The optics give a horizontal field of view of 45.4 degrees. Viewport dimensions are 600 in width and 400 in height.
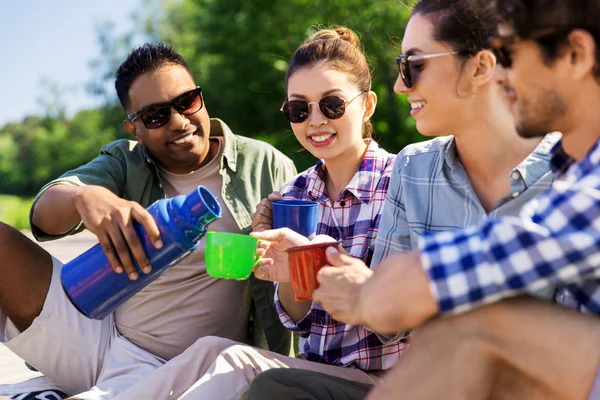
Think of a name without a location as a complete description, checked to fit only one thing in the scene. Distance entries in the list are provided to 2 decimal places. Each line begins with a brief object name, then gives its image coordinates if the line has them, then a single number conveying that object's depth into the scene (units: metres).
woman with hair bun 2.77
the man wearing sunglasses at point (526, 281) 1.68
